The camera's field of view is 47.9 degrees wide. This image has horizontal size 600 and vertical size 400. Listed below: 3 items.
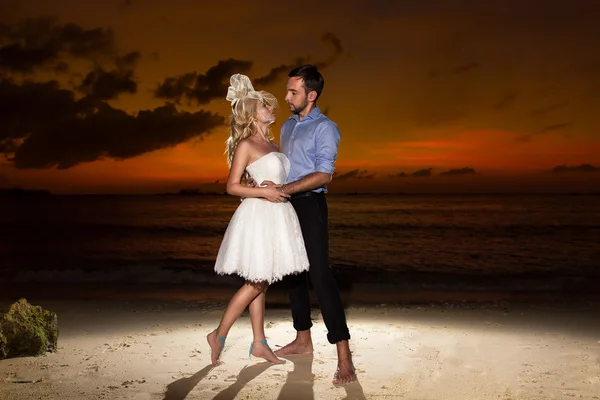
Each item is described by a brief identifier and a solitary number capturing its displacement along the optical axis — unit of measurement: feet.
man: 16.16
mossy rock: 18.38
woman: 16.79
